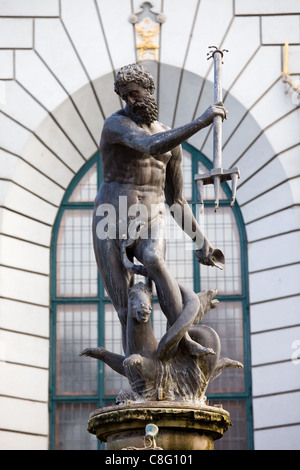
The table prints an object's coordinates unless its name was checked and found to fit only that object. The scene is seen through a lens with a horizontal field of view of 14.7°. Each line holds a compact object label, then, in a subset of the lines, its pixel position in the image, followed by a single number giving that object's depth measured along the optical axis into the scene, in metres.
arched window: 19.23
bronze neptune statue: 10.40
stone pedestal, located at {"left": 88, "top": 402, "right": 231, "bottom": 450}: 9.92
